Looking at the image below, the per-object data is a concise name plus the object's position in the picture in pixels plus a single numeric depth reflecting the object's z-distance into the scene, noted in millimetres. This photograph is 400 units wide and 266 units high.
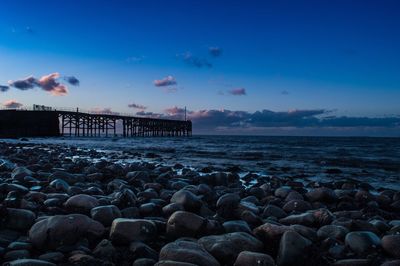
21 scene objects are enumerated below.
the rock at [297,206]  5191
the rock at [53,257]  2916
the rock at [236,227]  3797
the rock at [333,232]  3730
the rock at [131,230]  3453
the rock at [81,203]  4438
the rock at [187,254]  2787
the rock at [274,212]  4785
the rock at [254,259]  2795
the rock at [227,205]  4461
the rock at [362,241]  3344
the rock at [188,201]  4758
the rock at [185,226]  3680
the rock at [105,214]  3945
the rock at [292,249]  3061
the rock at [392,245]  3270
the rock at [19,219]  3787
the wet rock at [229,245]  3064
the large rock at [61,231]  3293
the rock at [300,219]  4298
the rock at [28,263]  2578
